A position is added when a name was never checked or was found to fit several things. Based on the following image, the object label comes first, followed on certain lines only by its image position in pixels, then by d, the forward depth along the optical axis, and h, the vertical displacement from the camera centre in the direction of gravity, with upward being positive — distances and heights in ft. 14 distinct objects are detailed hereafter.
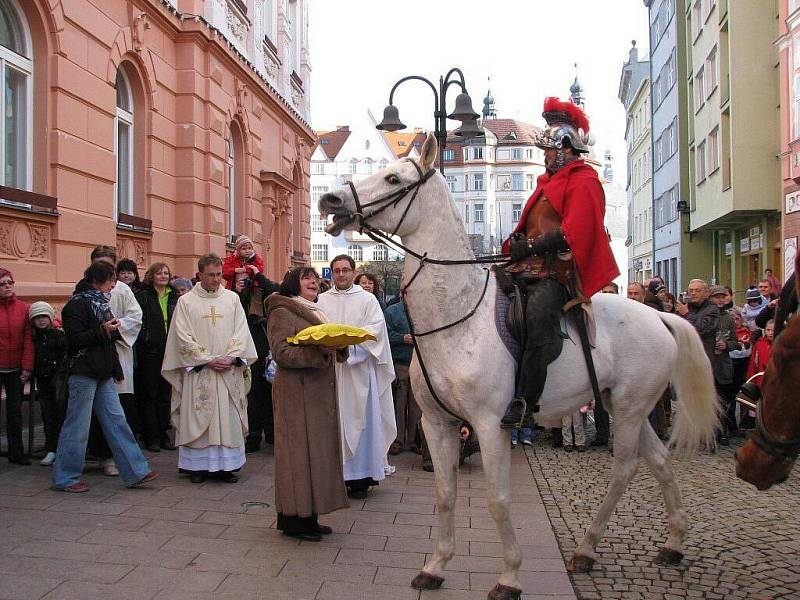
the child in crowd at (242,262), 30.50 +1.55
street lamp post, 40.22 +9.84
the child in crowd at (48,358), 26.22 -1.98
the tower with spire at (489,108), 317.01 +79.31
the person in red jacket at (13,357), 25.35 -1.83
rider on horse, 15.25 +0.73
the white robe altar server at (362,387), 22.99 -2.68
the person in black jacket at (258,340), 30.68 -1.62
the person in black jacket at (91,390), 22.17 -2.59
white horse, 14.92 -1.38
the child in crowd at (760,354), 31.86 -2.39
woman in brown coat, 18.37 -3.12
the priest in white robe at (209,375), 24.21 -2.38
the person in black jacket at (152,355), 29.73 -2.12
